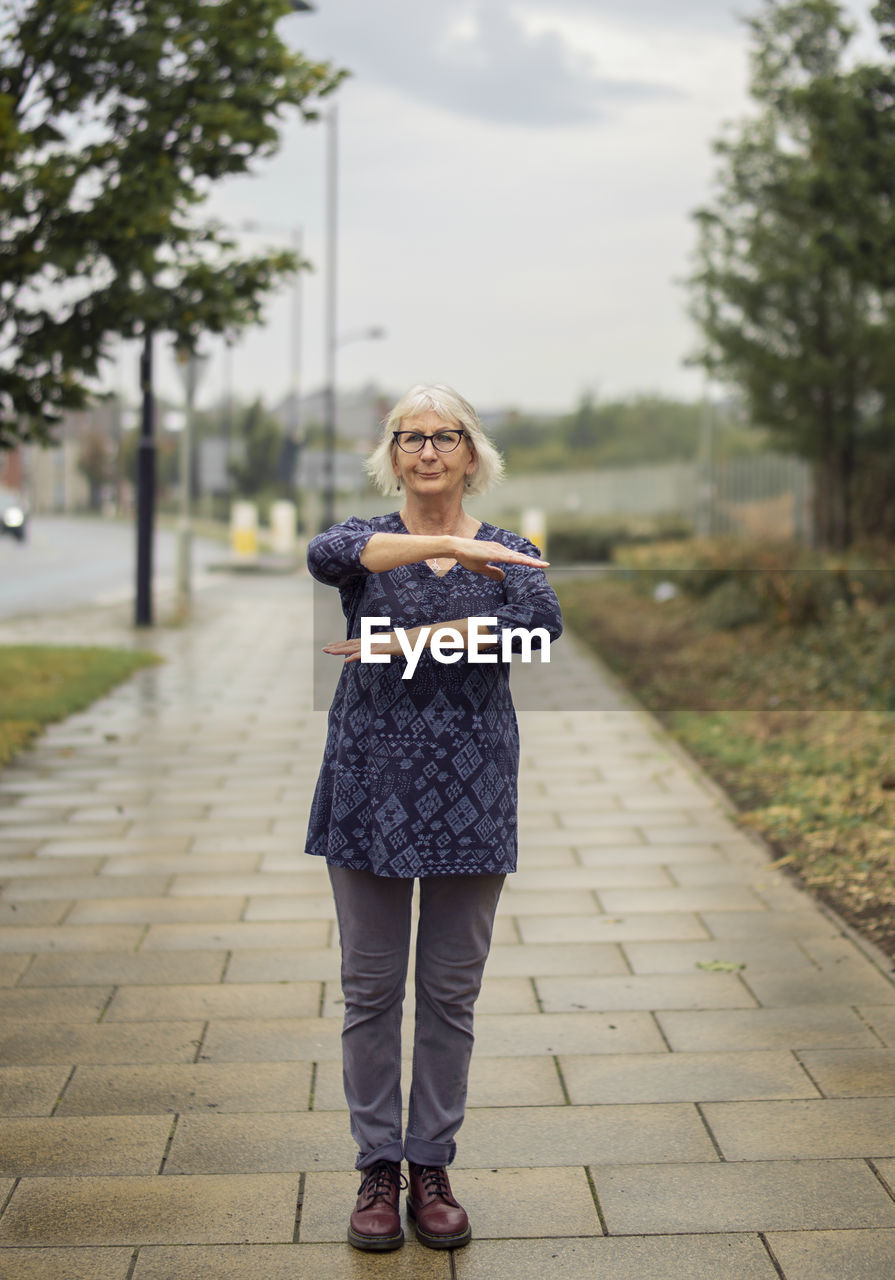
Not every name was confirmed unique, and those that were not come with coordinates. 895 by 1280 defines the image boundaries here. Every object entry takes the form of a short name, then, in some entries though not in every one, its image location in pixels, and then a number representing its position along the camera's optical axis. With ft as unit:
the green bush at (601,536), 95.20
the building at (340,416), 345.92
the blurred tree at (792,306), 56.80
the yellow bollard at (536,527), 98.12
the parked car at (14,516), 111.96
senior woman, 9.98
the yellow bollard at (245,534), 106.93
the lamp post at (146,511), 51.21
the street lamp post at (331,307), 128.26
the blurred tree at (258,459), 218.59
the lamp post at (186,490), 63.46
